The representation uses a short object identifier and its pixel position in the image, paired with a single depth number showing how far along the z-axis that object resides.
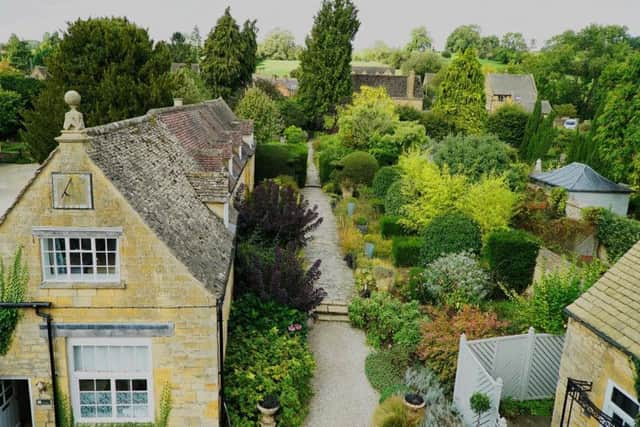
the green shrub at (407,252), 21.39
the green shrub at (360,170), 35.81
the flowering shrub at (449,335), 13.96
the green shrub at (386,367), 14.36
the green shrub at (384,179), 30.77
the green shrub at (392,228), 24.72
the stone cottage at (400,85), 70.19
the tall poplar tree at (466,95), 47.50
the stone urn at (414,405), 11.84
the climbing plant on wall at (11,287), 10.28
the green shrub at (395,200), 25.64
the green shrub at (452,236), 19.73
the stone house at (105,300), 10.09
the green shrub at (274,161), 38.62
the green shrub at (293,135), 50.68
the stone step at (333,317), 18.33
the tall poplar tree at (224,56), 57.78
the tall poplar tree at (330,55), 56.81
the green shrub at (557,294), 13.15
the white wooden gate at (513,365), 12.51
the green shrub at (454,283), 17.33
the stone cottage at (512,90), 73.81
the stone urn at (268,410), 11.90
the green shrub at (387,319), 15.77
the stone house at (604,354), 9.12
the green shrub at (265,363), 12.23
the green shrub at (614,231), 19.22
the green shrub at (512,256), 18.61
